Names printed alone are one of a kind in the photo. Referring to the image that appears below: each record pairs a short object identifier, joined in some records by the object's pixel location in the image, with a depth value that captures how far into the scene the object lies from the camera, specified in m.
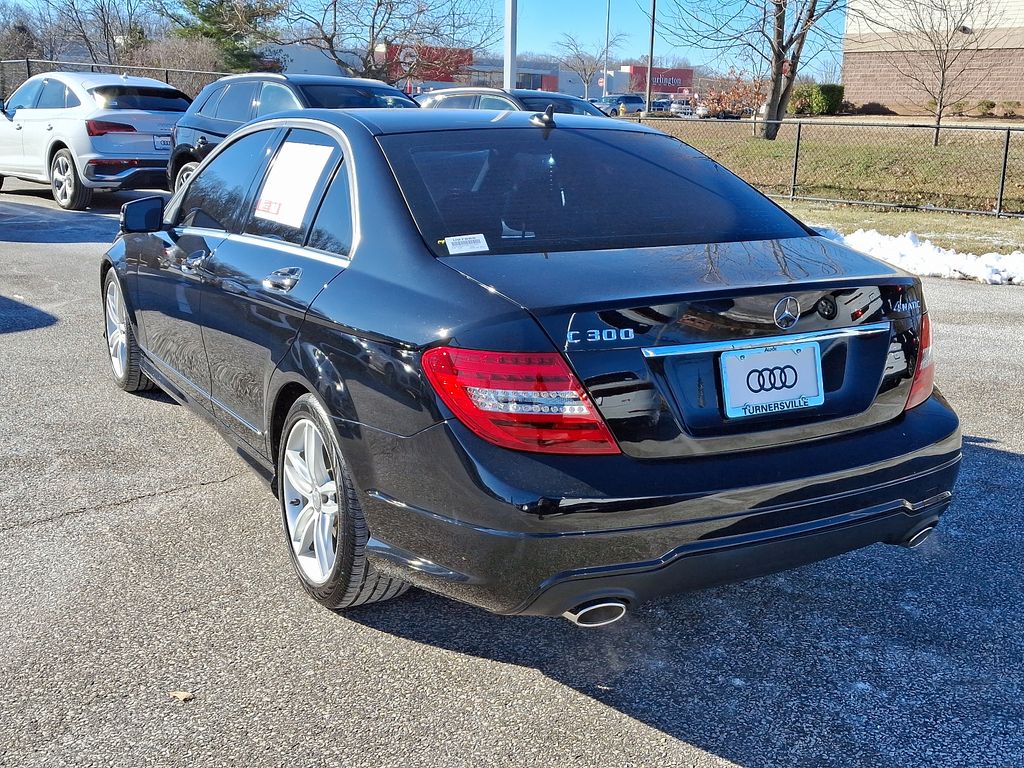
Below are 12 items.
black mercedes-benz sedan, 2.62
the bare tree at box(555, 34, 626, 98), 67.05
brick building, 32.56
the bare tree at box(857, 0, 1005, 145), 29.30
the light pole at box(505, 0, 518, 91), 16.98
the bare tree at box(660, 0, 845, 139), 22.34
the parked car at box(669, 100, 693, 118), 49.65
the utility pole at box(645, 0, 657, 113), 29.08
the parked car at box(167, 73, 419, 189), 11.62
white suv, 13.41
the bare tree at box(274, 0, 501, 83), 30.58
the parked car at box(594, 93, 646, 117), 53.79
